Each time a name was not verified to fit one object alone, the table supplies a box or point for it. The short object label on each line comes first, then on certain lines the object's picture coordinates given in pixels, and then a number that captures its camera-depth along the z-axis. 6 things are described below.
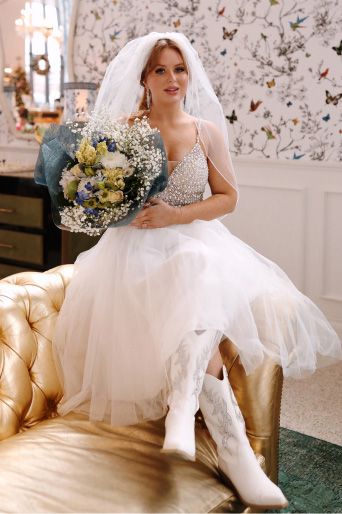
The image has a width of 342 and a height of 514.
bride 1.80
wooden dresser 4.40
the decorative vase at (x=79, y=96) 4.39
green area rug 2.30
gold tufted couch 1.54
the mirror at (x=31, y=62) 5.12
